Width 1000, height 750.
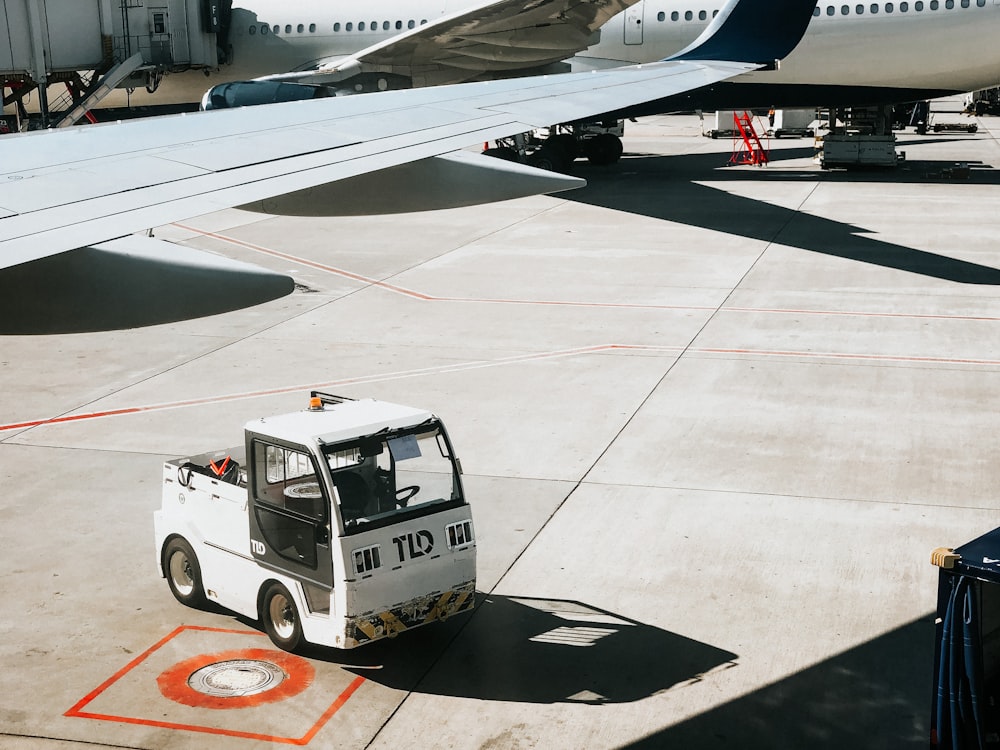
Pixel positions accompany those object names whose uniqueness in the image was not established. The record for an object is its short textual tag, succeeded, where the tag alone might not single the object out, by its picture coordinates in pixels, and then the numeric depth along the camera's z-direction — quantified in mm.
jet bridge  31672
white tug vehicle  8711
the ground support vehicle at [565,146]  37344
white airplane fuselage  32250
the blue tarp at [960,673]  6691
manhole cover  8453
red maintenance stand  40053
